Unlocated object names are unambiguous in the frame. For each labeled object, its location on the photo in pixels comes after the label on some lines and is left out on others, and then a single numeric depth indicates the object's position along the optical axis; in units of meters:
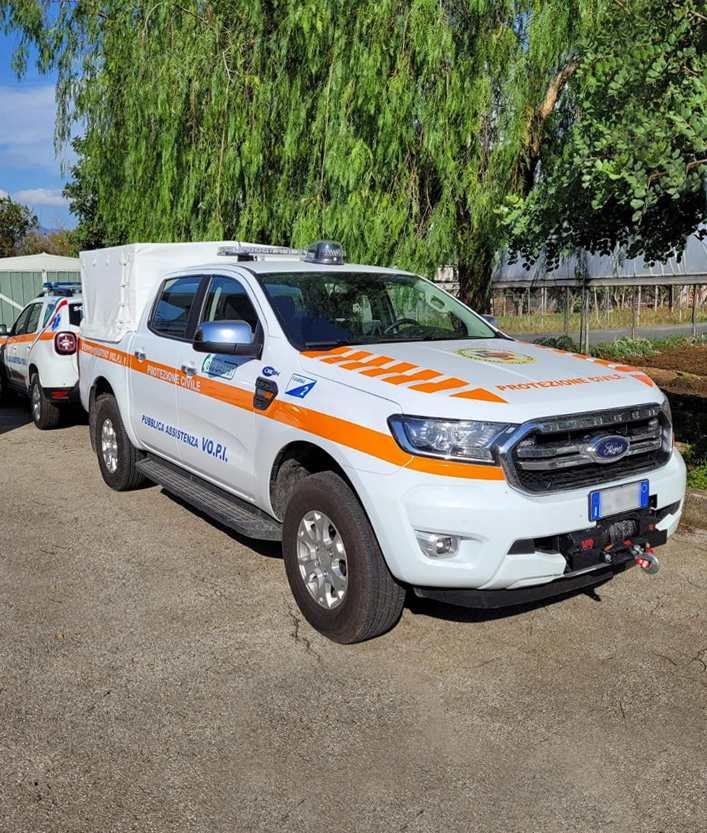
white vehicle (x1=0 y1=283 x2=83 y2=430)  9.62
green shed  21.86
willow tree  8.79
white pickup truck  3.59
